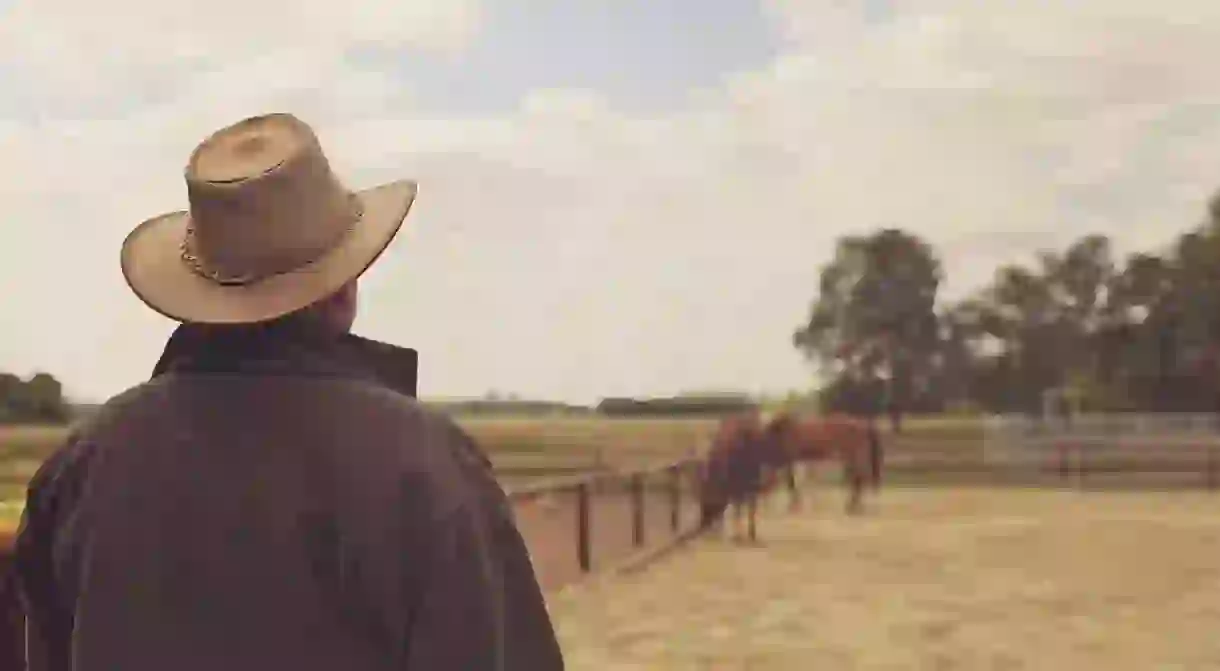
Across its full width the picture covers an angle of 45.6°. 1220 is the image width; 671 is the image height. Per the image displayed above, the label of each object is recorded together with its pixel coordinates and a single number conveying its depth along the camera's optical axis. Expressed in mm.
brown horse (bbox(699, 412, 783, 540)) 12469
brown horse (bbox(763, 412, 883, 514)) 15641
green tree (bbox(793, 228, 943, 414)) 43219
